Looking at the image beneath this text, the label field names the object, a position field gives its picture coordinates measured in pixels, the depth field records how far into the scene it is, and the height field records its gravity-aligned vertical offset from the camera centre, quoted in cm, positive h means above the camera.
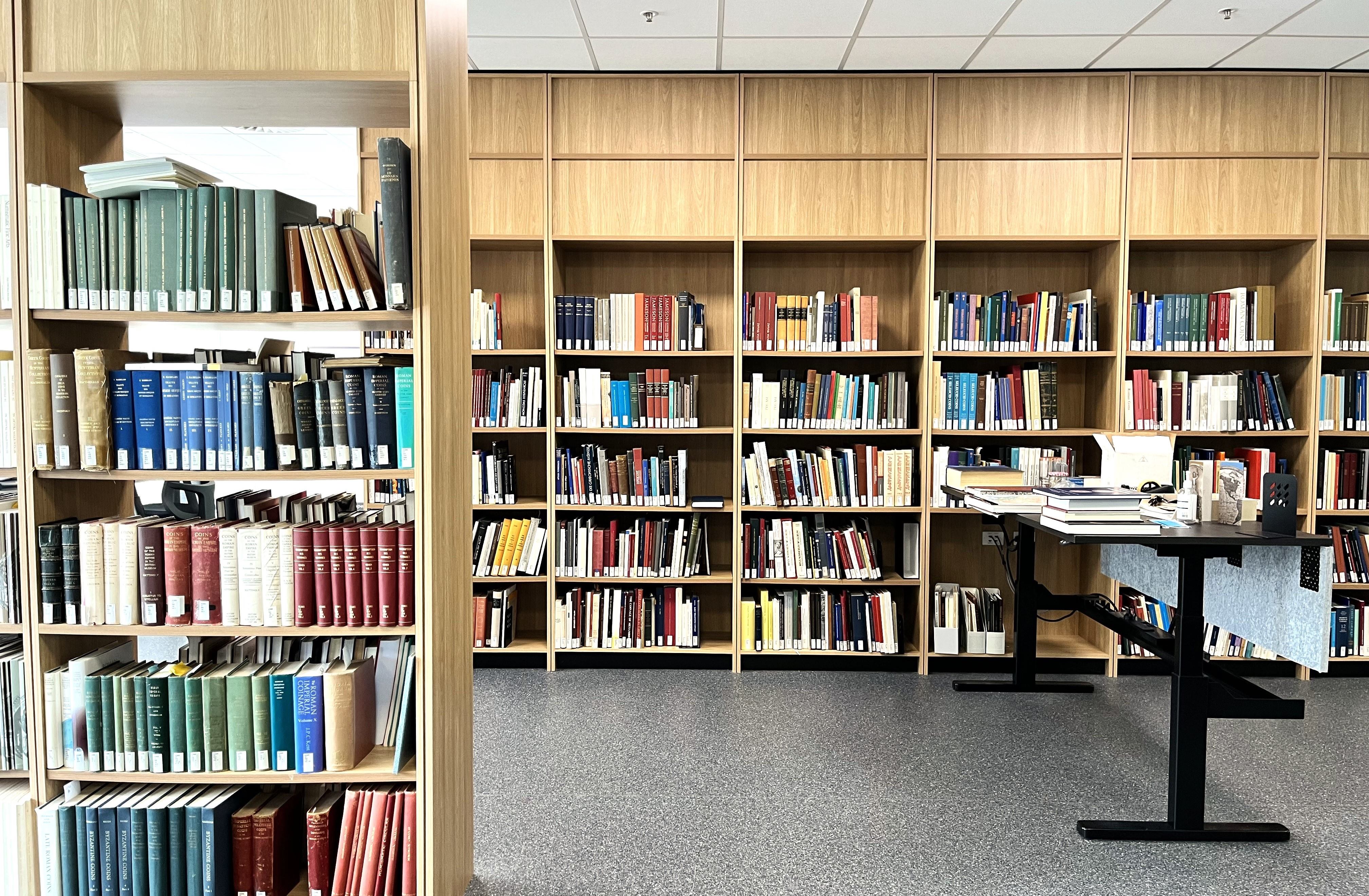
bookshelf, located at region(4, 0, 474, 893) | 201 +67
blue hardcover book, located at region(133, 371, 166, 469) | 208 -1
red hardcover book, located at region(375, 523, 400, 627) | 208 -36
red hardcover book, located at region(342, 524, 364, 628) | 208 -36
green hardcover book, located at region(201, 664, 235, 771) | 209 -72
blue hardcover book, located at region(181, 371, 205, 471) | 208 -2
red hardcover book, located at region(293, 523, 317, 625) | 208 -36
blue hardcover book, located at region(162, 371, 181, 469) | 208 -2
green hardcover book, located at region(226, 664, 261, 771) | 210 -72
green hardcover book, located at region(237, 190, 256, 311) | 203 +37
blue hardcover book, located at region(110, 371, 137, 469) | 209 -2
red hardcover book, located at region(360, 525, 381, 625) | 209 -37
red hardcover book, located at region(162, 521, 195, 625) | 210 -36
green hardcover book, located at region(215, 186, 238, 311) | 202 +37
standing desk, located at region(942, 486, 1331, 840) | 273 -88
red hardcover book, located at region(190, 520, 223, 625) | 210 -37
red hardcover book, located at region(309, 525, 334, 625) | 208 -38
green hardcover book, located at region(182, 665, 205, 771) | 209 -72
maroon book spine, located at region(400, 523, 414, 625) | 209 -37
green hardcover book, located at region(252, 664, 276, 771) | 210 -72
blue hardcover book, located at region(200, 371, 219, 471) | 208 -1
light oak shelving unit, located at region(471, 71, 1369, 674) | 427 +110
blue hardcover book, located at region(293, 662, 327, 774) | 210 -71
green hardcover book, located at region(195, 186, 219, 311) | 202 +37
